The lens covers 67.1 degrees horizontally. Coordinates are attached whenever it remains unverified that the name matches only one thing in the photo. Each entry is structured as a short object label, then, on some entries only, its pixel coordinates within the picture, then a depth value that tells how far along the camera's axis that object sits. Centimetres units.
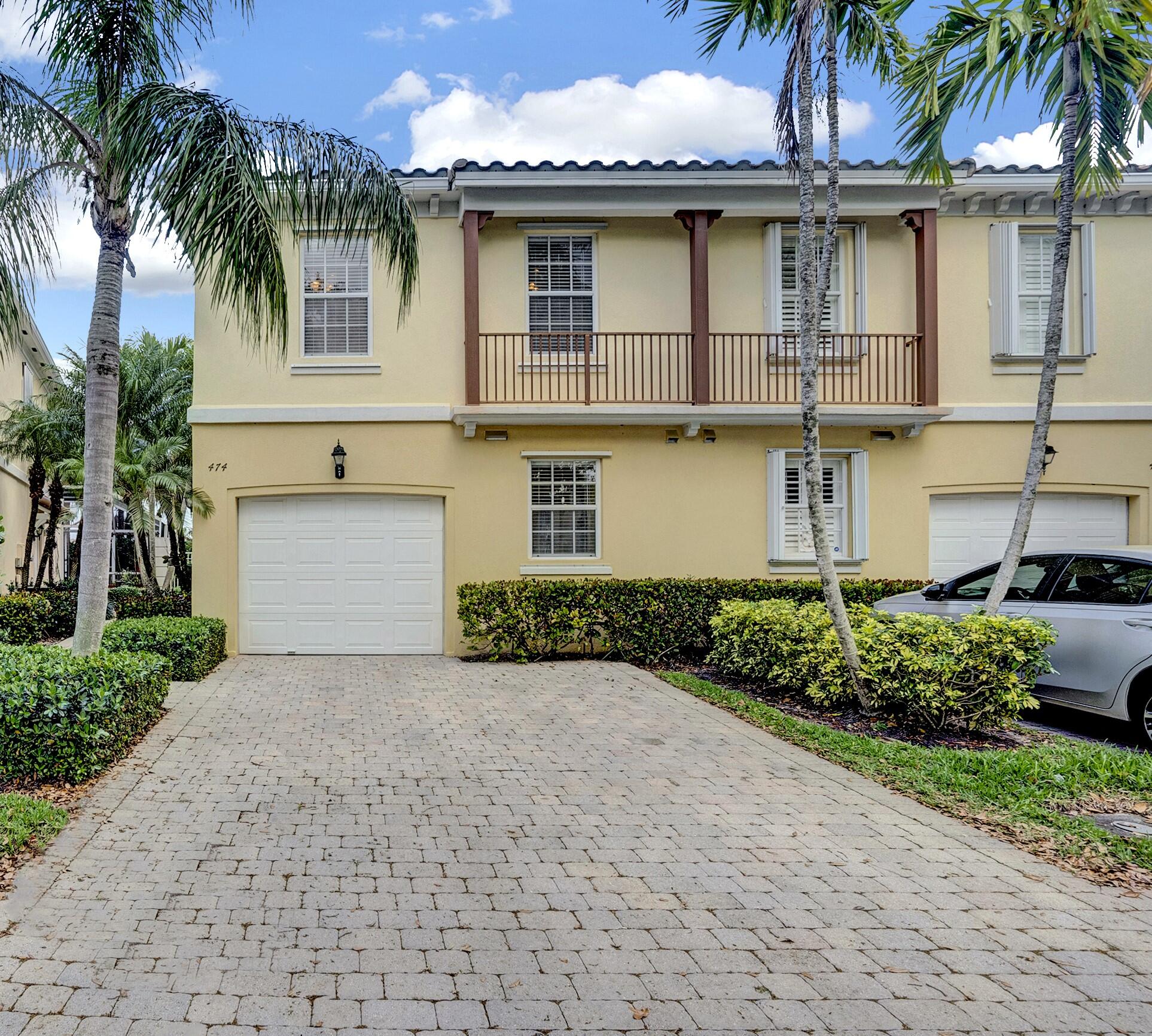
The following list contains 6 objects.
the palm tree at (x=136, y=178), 641
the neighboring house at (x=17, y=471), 1755
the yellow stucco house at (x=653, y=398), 1171
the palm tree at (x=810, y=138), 757
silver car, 686
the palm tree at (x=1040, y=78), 788
